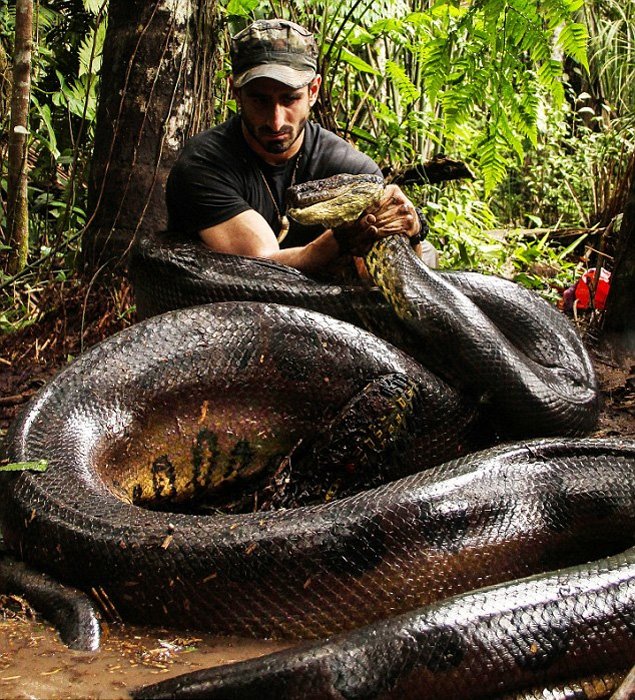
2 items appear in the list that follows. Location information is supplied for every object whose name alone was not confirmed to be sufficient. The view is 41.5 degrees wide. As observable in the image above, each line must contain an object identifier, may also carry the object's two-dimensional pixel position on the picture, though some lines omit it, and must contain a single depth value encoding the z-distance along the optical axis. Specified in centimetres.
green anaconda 250
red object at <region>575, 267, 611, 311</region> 649
